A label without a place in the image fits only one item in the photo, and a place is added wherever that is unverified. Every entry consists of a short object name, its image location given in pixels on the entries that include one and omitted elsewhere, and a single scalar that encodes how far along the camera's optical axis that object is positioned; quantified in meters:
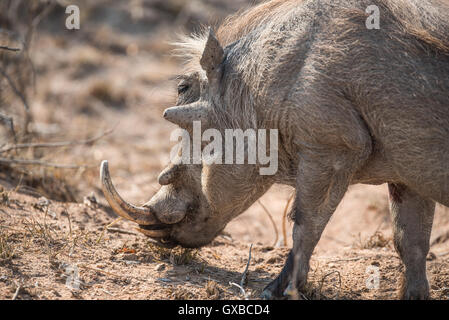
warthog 5.55
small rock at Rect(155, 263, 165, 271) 6.69
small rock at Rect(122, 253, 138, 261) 6.95
